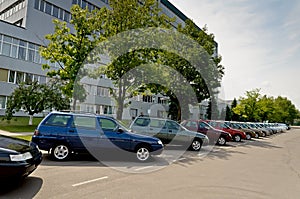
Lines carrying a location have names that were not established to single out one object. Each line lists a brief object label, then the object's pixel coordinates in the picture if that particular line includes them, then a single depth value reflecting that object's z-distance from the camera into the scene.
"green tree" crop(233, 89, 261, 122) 48.16
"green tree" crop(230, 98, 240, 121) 69.14
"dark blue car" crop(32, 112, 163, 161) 8.38
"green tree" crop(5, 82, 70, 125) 19.83
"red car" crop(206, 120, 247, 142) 20.23
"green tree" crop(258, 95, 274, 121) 48.34
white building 28.77
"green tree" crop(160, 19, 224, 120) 23.20
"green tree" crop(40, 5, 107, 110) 17.02
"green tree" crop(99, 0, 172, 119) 17.66
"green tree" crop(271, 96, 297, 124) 76.89
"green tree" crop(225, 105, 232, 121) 66.44
